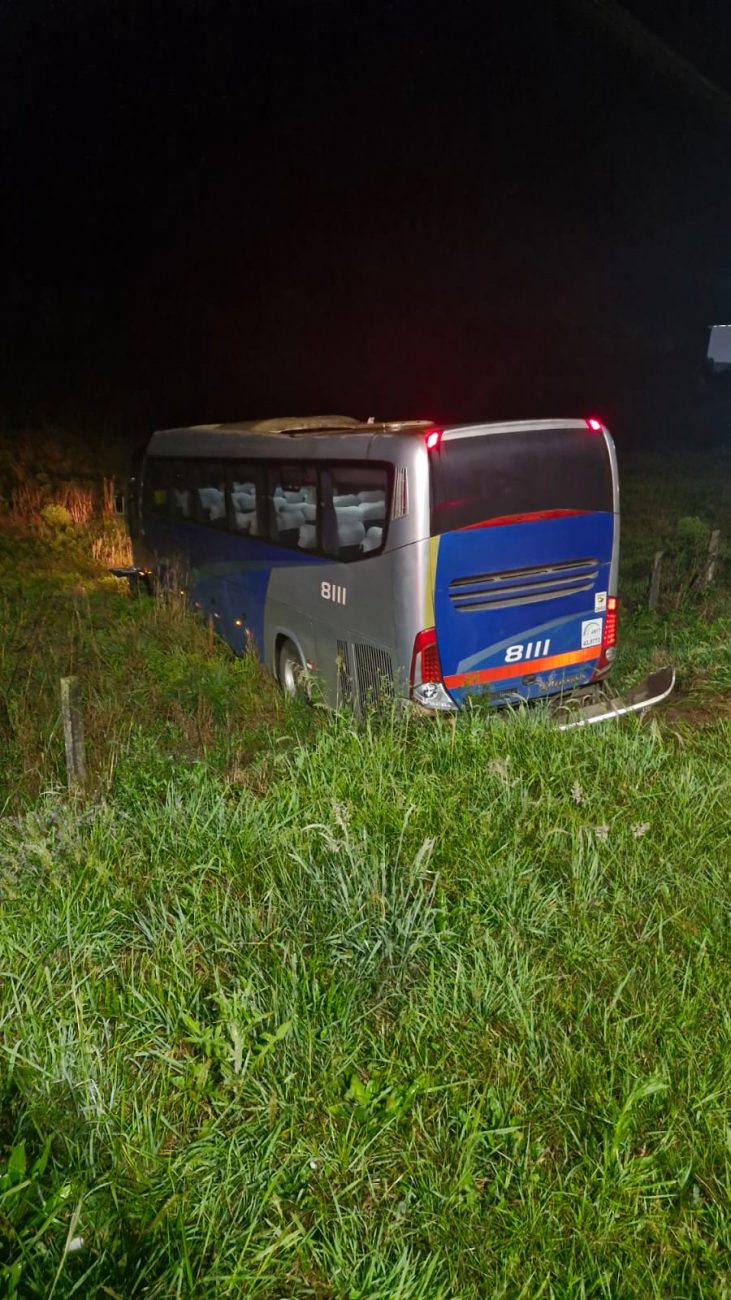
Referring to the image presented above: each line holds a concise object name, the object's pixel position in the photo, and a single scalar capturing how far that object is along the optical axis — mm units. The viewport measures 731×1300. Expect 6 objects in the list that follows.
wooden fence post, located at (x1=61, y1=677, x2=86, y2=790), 5332
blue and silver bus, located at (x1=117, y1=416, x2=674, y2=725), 6309
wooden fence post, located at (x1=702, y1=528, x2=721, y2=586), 11801
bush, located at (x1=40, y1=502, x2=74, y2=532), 16688
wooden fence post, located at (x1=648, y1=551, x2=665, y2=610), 10938
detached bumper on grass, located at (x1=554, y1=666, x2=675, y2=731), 6414
